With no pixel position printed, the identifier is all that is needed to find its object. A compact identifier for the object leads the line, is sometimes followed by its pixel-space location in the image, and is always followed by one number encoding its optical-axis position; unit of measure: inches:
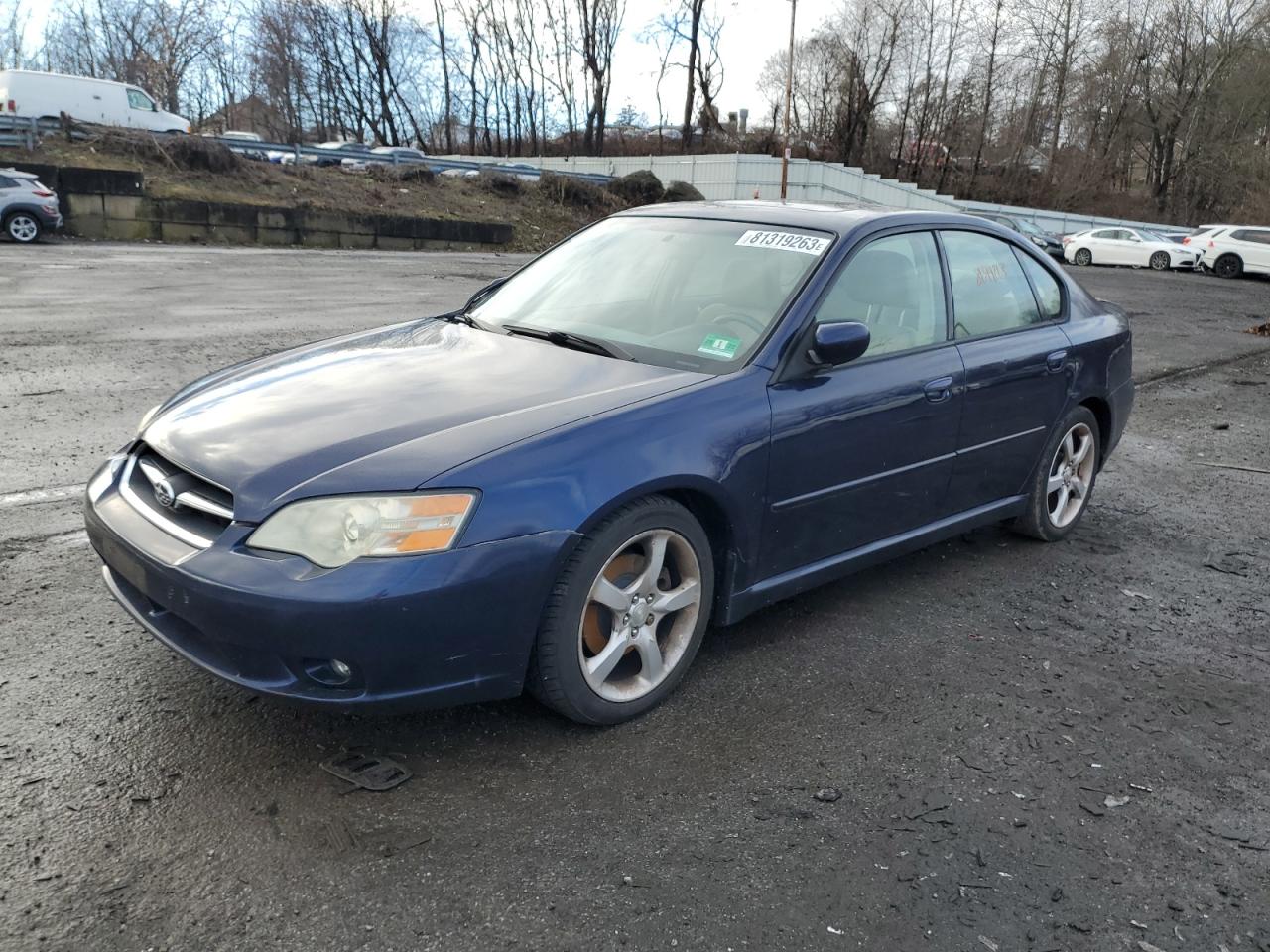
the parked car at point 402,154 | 1185.7
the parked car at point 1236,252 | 1136.2
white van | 1017.5
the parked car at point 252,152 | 1026.0
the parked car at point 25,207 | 704.4
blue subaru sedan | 104.0
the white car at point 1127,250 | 1242.6
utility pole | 1342.5
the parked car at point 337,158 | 1118.6
